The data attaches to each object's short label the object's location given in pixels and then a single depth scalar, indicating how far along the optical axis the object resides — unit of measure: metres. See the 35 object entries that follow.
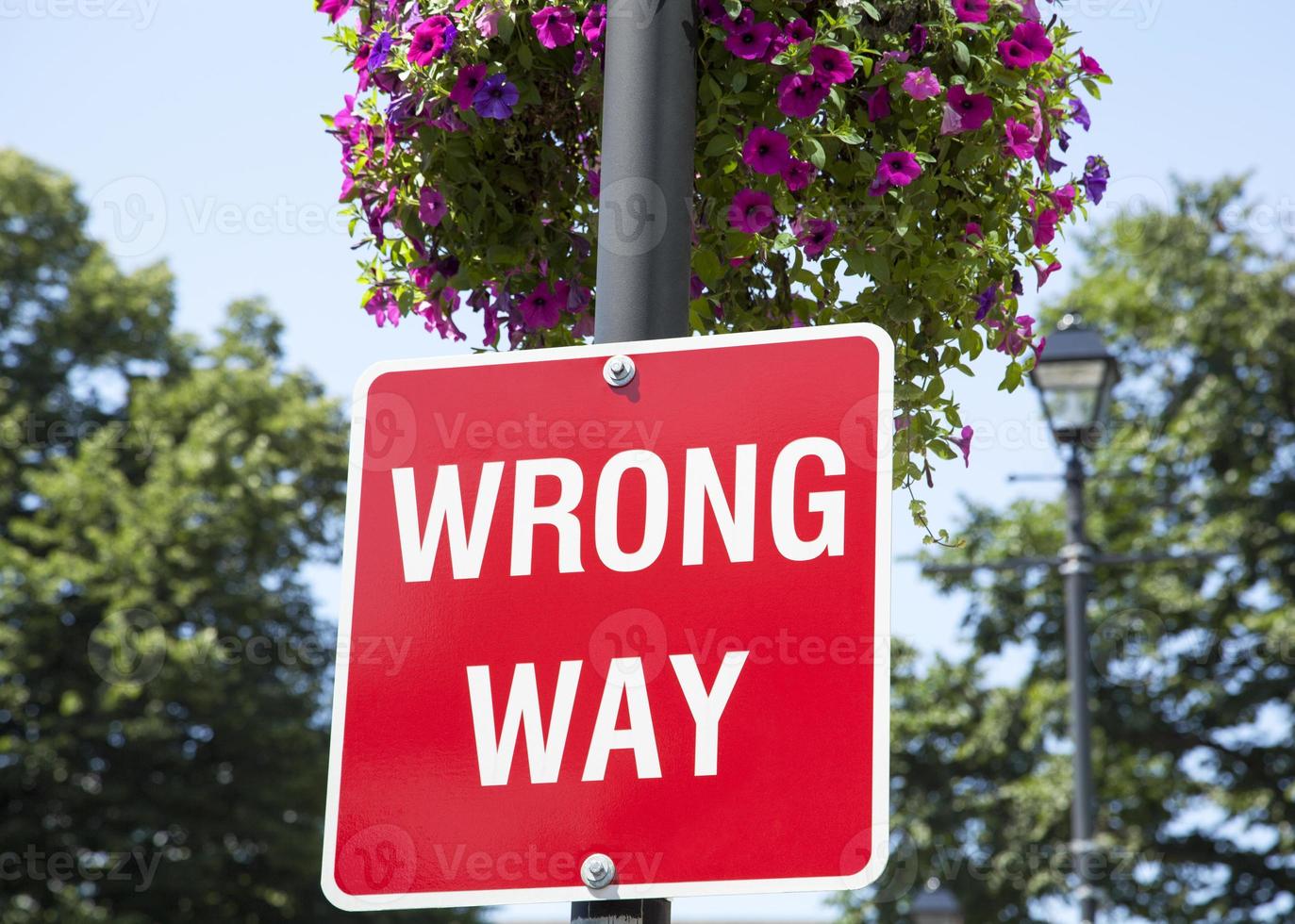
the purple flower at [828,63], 5.11
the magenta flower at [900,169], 5.23
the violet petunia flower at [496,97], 5.36
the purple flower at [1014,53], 5.41
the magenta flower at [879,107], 5.30
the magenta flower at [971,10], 5.33
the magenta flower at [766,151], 5.19
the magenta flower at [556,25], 5.21
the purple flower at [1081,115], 6.15
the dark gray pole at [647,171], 4.55
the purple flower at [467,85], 5.37
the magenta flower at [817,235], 5.45
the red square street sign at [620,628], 3.67
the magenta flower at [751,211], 5.30
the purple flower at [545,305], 5.83
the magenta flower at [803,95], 5.11
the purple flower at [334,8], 6.01
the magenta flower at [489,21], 5.26
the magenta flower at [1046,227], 6.00
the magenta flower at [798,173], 5.29
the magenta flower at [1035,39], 5.45
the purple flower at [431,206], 5.75
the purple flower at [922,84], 5.23
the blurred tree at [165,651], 44.37
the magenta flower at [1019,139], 5.51
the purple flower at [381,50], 5.45
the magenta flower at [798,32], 5.11
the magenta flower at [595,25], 5.21
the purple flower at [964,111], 5.29
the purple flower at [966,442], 5.86
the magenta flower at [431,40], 5.30
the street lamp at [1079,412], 21.22
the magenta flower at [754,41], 5.06
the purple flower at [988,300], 5.80
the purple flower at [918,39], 5.30
